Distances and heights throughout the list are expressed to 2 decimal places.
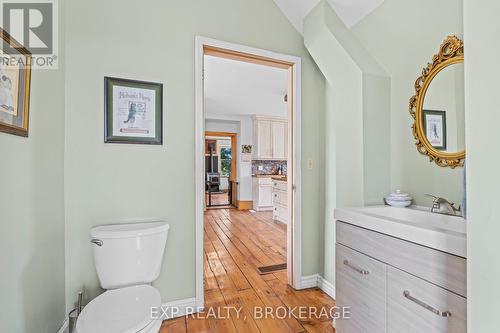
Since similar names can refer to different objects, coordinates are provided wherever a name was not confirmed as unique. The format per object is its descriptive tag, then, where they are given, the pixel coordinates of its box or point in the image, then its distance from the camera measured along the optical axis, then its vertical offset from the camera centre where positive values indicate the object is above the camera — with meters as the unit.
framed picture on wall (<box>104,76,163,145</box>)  1.69 +0.41
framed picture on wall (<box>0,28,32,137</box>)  1.01 +0.37
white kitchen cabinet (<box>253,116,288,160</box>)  6.07 +0.77
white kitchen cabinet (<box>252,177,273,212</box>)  5.99 -0.68
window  10.87 +0.29
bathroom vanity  0.90 -0.47
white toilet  1.11 -0.66
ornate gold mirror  1.33 +0.37
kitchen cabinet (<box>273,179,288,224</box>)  4.56 -0.66
